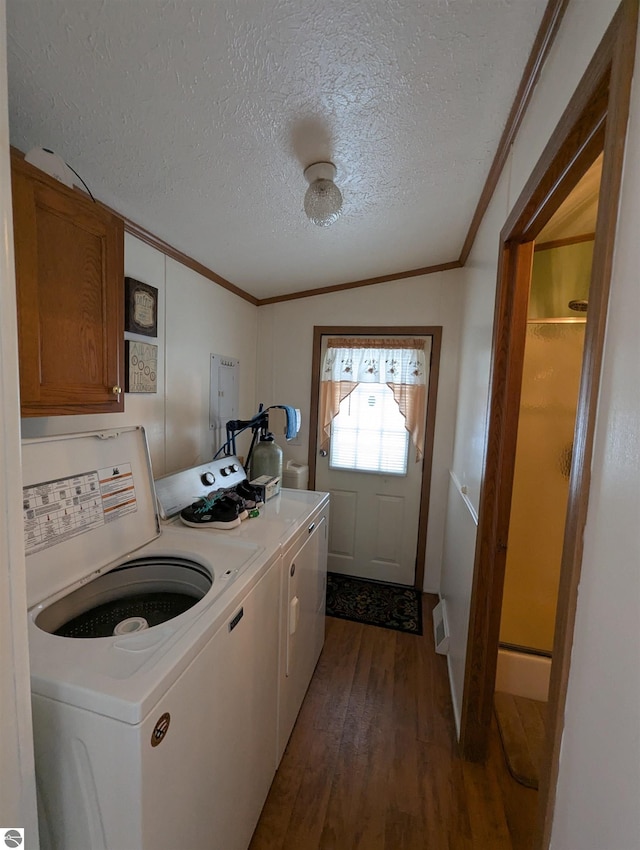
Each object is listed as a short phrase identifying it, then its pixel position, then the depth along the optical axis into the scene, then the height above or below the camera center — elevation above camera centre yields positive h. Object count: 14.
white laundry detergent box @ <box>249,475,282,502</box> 1.83 -0.49
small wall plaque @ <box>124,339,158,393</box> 1.66 +0.09
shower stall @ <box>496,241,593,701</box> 1.75 -0.30
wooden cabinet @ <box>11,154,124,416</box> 0.86 +0.23
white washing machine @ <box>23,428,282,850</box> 0.68 -0.65
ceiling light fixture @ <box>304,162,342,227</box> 1.31 +0.74
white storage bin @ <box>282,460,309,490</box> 2.76 -0.65
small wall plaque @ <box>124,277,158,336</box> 1.64 +0.38
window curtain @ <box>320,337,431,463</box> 2.65 +0.20
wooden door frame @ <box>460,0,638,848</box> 0.60 +0.11
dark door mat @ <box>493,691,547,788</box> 1.50 -1.53
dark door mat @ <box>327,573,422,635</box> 2.42 -1.51
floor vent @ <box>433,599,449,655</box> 2.12 -1.44
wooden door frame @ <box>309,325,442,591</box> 2.63 +0.02
